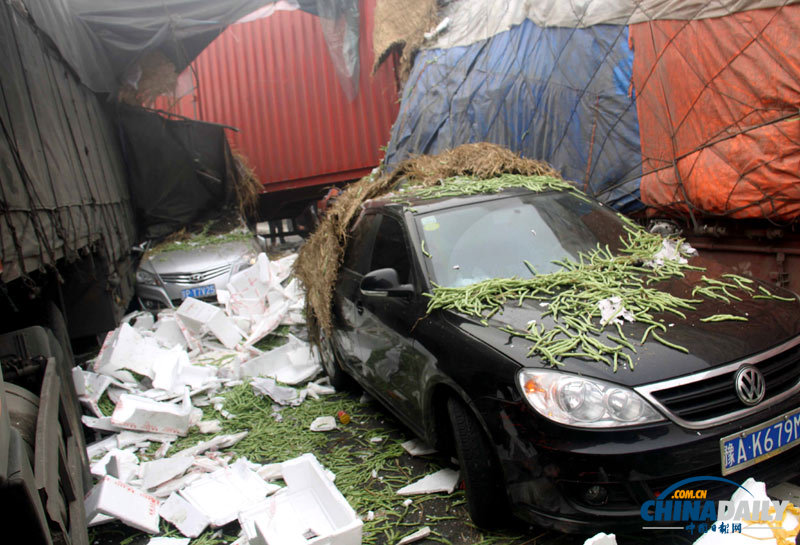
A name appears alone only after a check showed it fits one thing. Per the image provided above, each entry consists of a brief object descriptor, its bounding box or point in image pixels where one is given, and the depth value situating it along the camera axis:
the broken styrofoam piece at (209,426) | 4.69
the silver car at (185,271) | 8.45
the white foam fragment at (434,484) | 3.32
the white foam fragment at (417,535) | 2.92
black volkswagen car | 2.26
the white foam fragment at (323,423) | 4.47
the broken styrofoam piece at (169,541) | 3.15
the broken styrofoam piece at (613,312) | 2.72
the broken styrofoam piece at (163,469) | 3.79
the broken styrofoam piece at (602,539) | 2.15
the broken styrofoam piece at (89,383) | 5.12
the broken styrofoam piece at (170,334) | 6.99
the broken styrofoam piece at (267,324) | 7.00
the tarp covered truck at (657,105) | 4.20
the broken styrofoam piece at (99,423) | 4.67
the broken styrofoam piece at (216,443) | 4.21
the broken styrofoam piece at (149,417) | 4.54
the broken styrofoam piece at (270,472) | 3.76
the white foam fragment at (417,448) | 3.78
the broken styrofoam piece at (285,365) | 5.71
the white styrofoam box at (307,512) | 2.61
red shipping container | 11.71
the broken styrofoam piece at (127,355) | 5.70
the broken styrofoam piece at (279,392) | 5.13
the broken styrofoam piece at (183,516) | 3.23
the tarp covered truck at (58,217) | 2.45
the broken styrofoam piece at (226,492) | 3.34
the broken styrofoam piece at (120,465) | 3.88
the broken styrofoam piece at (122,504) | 3.18
